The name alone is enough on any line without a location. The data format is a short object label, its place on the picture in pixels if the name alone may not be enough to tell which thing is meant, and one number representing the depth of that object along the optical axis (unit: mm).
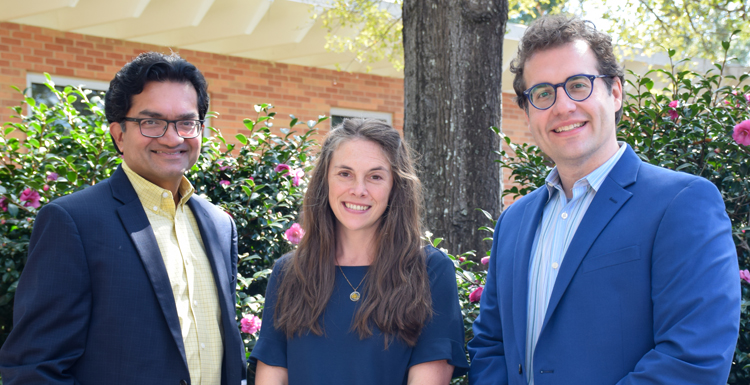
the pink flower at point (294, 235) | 3102
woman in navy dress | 1991
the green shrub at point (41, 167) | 3307
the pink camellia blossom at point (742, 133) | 2639
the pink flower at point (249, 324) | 2951
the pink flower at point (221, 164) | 3750
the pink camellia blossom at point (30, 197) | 3307
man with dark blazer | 1894
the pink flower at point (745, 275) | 2481
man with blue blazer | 1522
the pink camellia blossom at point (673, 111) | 3152
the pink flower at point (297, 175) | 3660
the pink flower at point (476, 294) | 2566
